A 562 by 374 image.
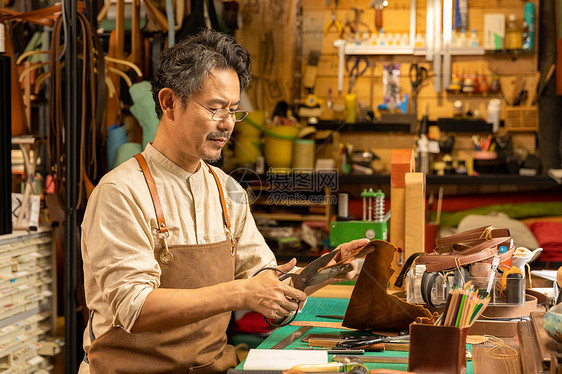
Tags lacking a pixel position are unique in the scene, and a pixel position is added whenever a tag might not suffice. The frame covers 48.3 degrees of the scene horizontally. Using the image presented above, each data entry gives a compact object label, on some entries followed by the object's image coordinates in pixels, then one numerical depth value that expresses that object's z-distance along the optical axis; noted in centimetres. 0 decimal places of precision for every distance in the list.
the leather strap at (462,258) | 178
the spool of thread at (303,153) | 506
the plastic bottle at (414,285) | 197
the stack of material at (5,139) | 314
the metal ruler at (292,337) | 170
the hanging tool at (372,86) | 514
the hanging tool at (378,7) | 505
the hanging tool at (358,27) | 509
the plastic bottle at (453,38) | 495
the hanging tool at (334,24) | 516
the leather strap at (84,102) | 340
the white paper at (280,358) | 142
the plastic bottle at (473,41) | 493
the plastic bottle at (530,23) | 483
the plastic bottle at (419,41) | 498
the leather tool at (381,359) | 151
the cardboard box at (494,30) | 488
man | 162
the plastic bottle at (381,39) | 504
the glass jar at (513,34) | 490
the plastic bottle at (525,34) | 485
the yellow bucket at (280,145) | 504
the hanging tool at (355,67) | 515
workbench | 148
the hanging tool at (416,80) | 503
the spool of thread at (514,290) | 182
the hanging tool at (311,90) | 514
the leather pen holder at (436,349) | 132
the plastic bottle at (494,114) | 491
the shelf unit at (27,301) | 315
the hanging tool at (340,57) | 508
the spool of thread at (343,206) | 323
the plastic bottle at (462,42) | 493
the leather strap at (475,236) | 198
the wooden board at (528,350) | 128
